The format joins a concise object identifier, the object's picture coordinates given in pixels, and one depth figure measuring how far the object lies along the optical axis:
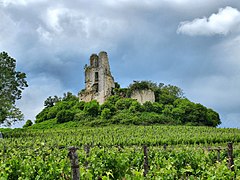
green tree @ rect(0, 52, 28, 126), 32.00
